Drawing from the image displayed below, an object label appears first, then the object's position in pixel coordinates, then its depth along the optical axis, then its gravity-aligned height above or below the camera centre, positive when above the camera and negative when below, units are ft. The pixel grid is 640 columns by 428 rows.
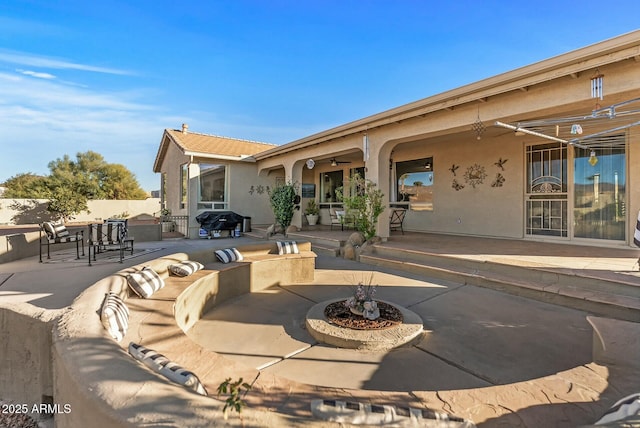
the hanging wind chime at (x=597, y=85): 14.60 +6.34
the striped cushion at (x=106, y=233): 21.45 -1.68
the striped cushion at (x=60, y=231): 21.80 -1.51
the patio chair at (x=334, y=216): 39.41 -0.81
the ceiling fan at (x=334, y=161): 38.69 +6.87
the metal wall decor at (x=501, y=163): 27.23 +4.46
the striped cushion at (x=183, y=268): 14.30 -2.90
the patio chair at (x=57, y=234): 21.31 -1.73
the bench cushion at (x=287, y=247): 19.92 -2.58
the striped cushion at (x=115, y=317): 7.58 -2.96
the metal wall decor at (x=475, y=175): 28.73 +3.56
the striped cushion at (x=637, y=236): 14.67 -1.38
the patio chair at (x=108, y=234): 21.36 -1.72
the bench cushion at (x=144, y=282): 11.49 -2.95
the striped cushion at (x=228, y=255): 17.58 -2.76
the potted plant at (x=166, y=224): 43.04 -1.97
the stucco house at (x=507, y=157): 15.62 +5.20
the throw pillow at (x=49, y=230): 21.18 -1.38
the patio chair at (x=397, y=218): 33.83 -0.94
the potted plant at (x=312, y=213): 40.98 -0.38
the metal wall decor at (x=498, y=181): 27.35 +2.78
